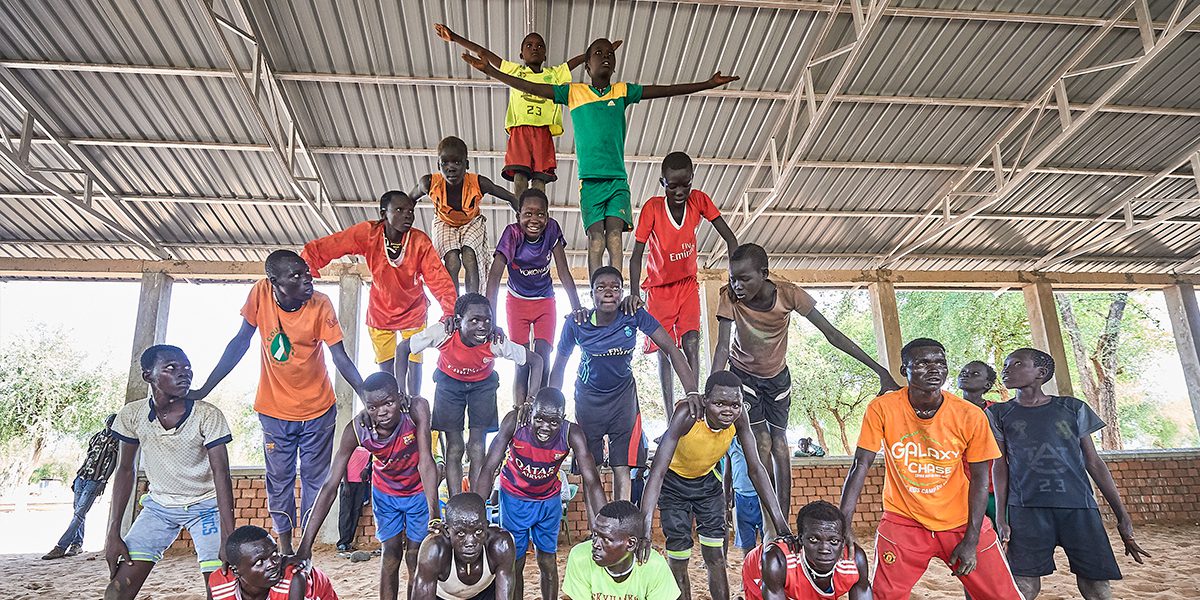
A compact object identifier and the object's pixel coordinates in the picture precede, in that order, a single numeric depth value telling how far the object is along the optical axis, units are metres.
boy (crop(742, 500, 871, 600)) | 3.68
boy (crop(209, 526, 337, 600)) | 3.51
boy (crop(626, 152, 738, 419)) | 5.20
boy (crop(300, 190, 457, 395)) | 4.91
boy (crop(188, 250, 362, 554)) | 4.43
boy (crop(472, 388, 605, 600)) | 4.07
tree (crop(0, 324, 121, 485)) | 20.25
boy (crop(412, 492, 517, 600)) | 3.58
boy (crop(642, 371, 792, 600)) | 3.95
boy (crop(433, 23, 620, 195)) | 5.68
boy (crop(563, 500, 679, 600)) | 3.48
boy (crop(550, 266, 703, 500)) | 4.42
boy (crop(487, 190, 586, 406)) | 5.02
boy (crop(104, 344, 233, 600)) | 4.12
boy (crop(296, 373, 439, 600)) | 3.91
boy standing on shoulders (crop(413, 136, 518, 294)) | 5.44
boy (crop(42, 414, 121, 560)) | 8.52
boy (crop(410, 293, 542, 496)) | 4.55
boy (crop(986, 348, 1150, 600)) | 4.41
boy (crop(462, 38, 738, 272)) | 5.27
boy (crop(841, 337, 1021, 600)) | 3.85
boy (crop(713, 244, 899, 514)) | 4.62
